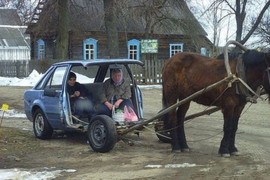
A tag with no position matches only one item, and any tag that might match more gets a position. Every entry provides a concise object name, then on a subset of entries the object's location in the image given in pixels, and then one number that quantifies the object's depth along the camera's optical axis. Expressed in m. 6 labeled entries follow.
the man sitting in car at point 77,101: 10.33
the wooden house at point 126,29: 34.47
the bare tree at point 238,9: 42.75
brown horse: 8.34
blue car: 9.13
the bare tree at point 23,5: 33.00
